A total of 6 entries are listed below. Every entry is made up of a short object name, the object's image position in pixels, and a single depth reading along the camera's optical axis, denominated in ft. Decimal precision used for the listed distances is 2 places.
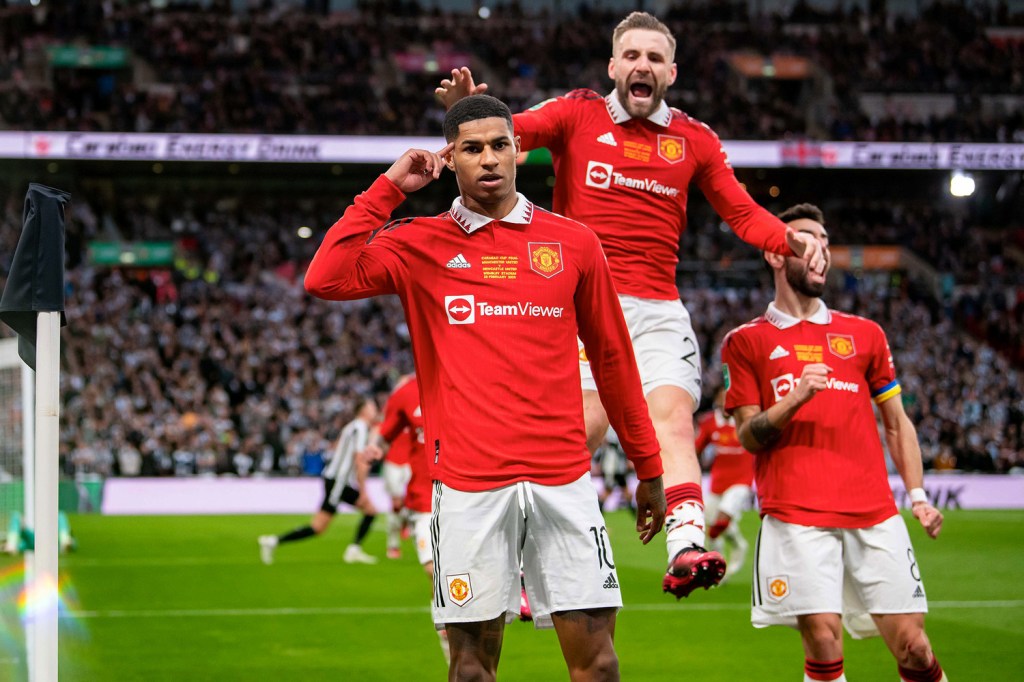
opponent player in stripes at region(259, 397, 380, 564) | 52.49
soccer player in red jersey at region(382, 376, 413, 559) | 60.70
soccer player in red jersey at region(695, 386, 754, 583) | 49.19
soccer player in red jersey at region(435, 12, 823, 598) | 20.40
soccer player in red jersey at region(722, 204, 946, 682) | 20.13
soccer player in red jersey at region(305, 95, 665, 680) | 14.94
